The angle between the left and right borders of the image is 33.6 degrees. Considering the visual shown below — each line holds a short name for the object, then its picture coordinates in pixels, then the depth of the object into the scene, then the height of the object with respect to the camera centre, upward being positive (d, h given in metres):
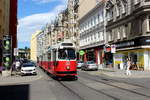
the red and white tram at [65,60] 20.12 -0.11
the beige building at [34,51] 185.75 +6.12
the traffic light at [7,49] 28.62 +1.10
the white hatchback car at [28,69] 28.53 -1.19
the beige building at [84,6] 59.65 +13.27
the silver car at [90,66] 37.63 -1.15
